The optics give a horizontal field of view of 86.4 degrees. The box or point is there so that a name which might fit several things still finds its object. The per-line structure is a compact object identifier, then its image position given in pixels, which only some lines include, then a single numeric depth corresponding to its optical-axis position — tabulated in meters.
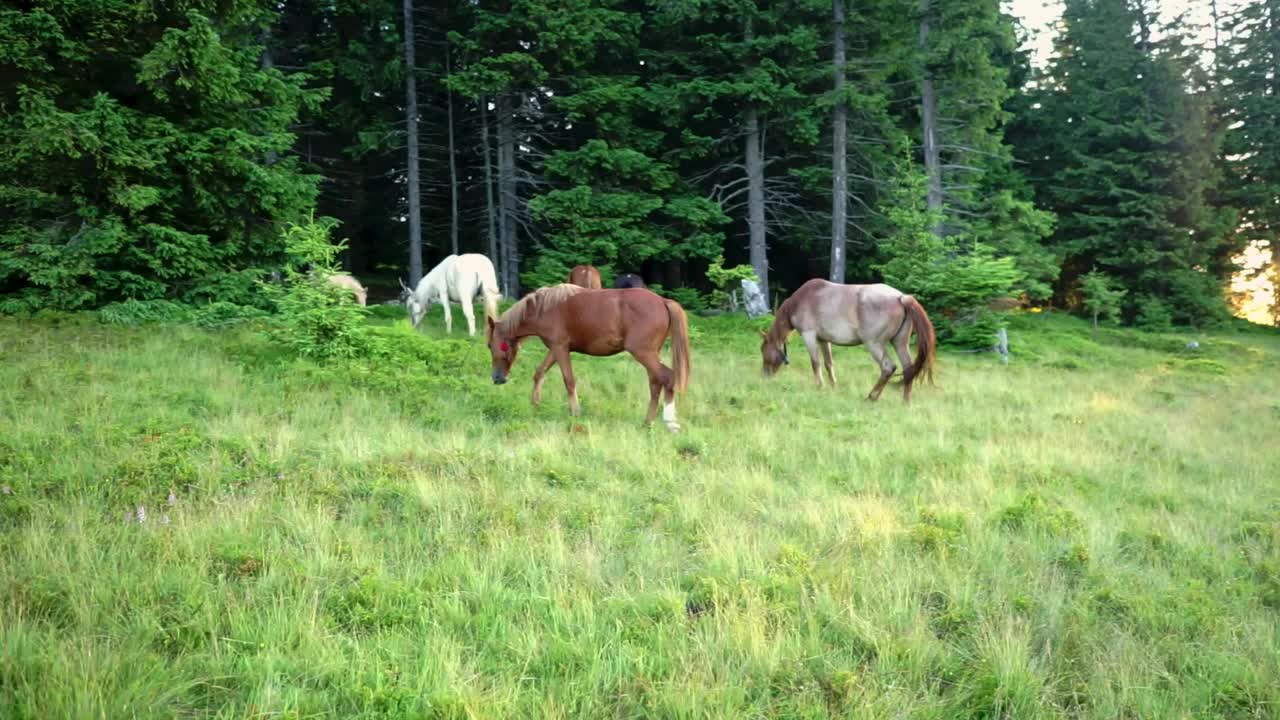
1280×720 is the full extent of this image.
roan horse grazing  9.73
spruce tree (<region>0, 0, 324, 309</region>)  10.95
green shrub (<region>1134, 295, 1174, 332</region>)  25.11
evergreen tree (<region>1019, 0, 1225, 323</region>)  26.36
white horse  14.02
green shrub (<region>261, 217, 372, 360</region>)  9.28
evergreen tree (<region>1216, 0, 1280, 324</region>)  28.62
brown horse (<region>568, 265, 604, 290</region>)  15.24
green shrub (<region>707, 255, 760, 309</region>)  17.67
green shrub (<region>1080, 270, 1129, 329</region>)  24.14
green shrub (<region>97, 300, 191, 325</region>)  11.06
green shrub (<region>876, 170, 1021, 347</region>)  15.16
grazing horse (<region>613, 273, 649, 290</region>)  15.48
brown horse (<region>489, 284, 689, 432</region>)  7.66
